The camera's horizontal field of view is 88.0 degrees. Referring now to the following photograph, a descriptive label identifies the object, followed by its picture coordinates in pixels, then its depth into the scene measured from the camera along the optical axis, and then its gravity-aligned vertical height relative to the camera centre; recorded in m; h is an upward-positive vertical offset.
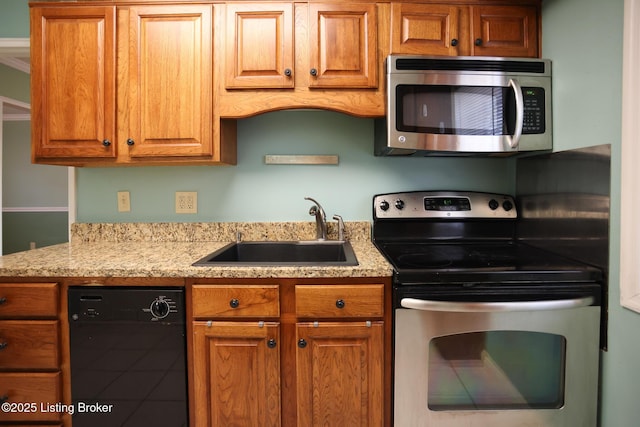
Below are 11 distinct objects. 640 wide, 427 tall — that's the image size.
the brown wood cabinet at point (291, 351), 1.22 -0.56
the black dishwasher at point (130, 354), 1.23 -0.58
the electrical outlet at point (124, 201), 1.86 -0.01
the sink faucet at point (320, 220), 1.72 -0.11
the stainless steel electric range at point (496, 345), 1.17 -0.53
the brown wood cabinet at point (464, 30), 1.50 +0.77
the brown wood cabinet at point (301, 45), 1.49 +0.70
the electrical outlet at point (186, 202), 1.85 -0.02
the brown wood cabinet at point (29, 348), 1.24 -0.56
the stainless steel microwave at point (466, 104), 1.44 +0.42
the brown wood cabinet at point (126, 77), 1.51 +0.56
